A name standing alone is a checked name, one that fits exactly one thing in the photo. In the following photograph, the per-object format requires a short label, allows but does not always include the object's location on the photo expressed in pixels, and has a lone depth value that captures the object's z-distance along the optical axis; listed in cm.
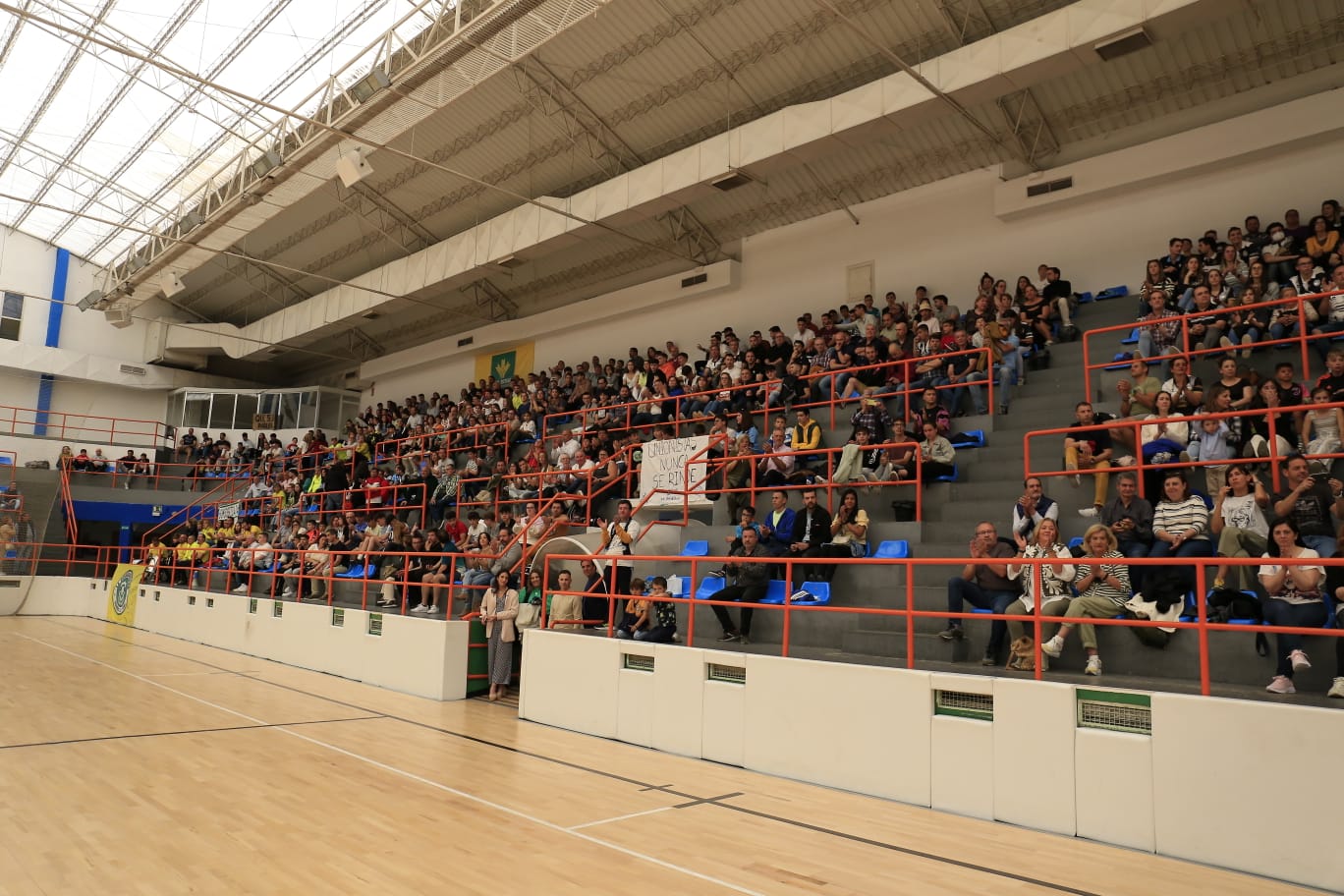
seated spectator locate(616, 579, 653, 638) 870
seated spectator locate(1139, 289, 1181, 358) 980
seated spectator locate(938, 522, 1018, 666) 700
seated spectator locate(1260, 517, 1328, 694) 545
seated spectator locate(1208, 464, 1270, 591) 647
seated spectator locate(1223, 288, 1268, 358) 903
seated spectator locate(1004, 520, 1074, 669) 659
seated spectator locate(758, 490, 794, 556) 937
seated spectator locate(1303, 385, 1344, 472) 730
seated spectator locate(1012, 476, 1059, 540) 789
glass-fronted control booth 2972
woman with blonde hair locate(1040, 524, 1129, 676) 632
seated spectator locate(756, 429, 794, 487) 1114
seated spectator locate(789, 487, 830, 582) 905
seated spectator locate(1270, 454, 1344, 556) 649
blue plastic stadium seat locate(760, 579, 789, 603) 877
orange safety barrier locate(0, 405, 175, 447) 2855
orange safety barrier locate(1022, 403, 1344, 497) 703
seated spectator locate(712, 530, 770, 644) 859
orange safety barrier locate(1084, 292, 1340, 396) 828
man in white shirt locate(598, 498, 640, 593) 1032
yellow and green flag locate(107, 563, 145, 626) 1928
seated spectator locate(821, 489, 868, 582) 900
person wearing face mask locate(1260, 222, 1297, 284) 977
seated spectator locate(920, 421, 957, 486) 974
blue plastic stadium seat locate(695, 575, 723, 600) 936
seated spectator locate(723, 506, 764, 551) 950
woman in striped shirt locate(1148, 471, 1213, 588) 661
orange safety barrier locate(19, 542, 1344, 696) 512
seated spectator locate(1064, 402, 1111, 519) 799
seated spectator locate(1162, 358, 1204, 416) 850
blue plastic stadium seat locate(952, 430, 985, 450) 1023
